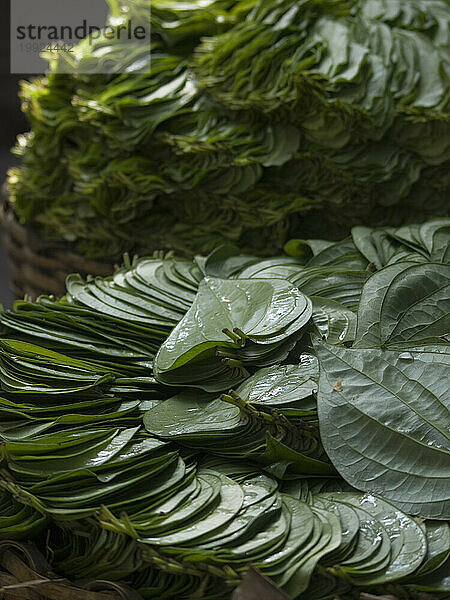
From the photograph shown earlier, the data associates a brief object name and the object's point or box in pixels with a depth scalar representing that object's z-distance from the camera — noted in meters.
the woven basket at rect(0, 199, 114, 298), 1.80
